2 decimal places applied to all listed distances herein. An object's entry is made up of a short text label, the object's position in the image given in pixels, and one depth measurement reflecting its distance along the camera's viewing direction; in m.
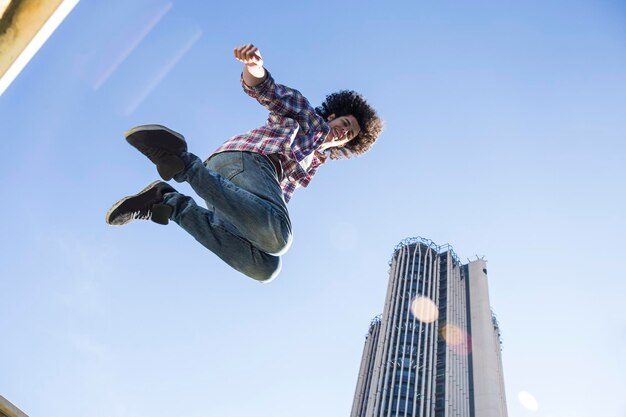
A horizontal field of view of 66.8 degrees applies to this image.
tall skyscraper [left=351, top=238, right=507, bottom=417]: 54.53
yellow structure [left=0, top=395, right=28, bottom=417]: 1.74
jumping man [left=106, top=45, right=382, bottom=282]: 2.66
